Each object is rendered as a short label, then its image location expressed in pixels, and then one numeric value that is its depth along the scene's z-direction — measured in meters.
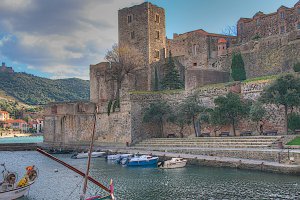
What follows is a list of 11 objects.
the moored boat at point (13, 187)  20.36
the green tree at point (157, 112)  41.06
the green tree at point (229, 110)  33.56
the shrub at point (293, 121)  29.71
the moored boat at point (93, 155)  38.38
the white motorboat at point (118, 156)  33.00
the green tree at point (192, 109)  37.59
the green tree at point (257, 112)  31.31
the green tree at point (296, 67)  33.84
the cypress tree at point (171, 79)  45.81
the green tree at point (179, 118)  38.28
